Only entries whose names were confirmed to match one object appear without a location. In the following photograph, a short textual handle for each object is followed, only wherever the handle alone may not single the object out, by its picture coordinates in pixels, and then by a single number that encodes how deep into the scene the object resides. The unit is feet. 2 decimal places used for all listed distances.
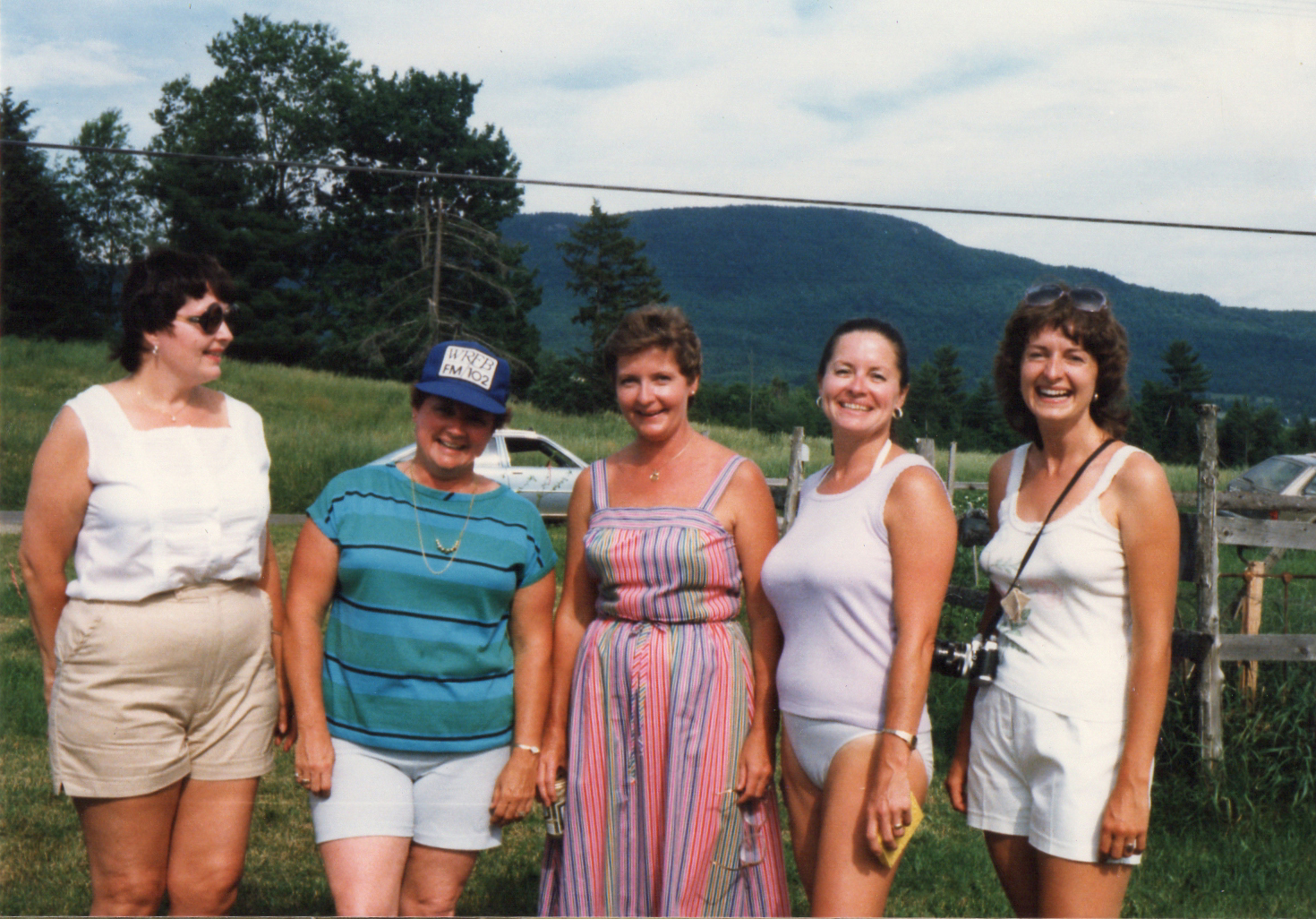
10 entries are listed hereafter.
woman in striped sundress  7.97
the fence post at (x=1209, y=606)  14.84
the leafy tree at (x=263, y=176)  31.24
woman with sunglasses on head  6.89
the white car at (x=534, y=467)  40.70
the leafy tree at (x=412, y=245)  29.07
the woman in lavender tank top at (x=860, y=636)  7.25
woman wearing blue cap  7.72
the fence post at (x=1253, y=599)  17.34
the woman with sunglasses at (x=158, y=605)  7.40
